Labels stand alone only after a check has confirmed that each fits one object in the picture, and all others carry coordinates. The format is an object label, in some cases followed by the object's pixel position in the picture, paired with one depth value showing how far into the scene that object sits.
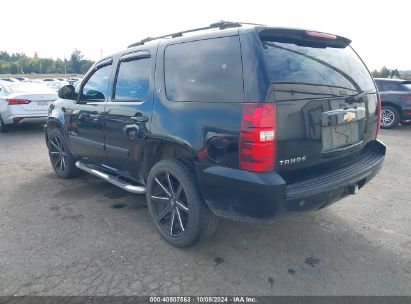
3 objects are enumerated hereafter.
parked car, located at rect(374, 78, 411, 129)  9.93
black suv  2.40
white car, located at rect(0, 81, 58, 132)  9.06
